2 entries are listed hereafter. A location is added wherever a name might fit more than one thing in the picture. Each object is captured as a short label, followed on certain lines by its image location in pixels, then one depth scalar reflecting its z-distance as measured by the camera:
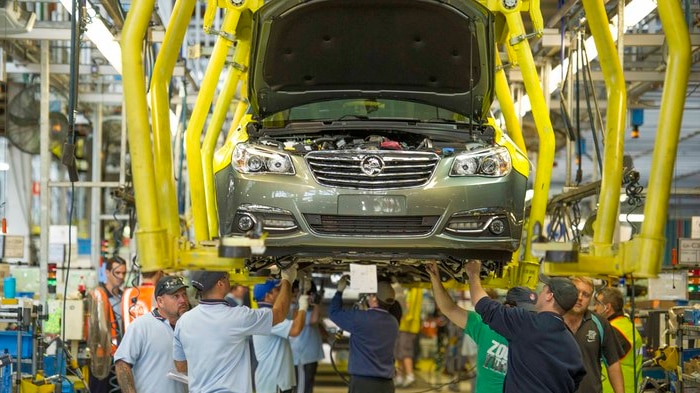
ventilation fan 13.12
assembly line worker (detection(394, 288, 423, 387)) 16.03
